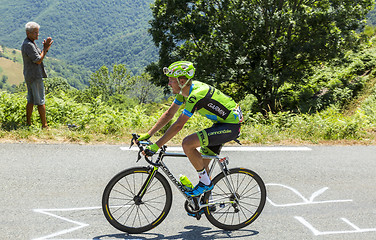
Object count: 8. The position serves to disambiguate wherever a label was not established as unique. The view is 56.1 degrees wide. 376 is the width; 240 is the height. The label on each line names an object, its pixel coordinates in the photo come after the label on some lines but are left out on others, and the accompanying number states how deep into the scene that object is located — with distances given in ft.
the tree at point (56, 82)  321.01
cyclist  12.65
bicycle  13.37
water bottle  13.91
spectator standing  24.95
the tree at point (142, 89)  285.02
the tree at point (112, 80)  265.75
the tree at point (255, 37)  59.41
